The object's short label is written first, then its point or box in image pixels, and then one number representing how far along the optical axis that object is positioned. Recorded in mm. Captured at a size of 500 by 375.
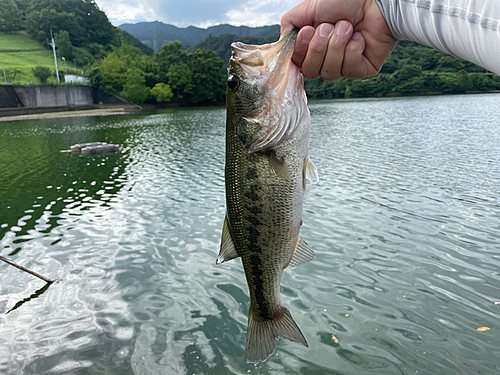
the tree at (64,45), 113438
